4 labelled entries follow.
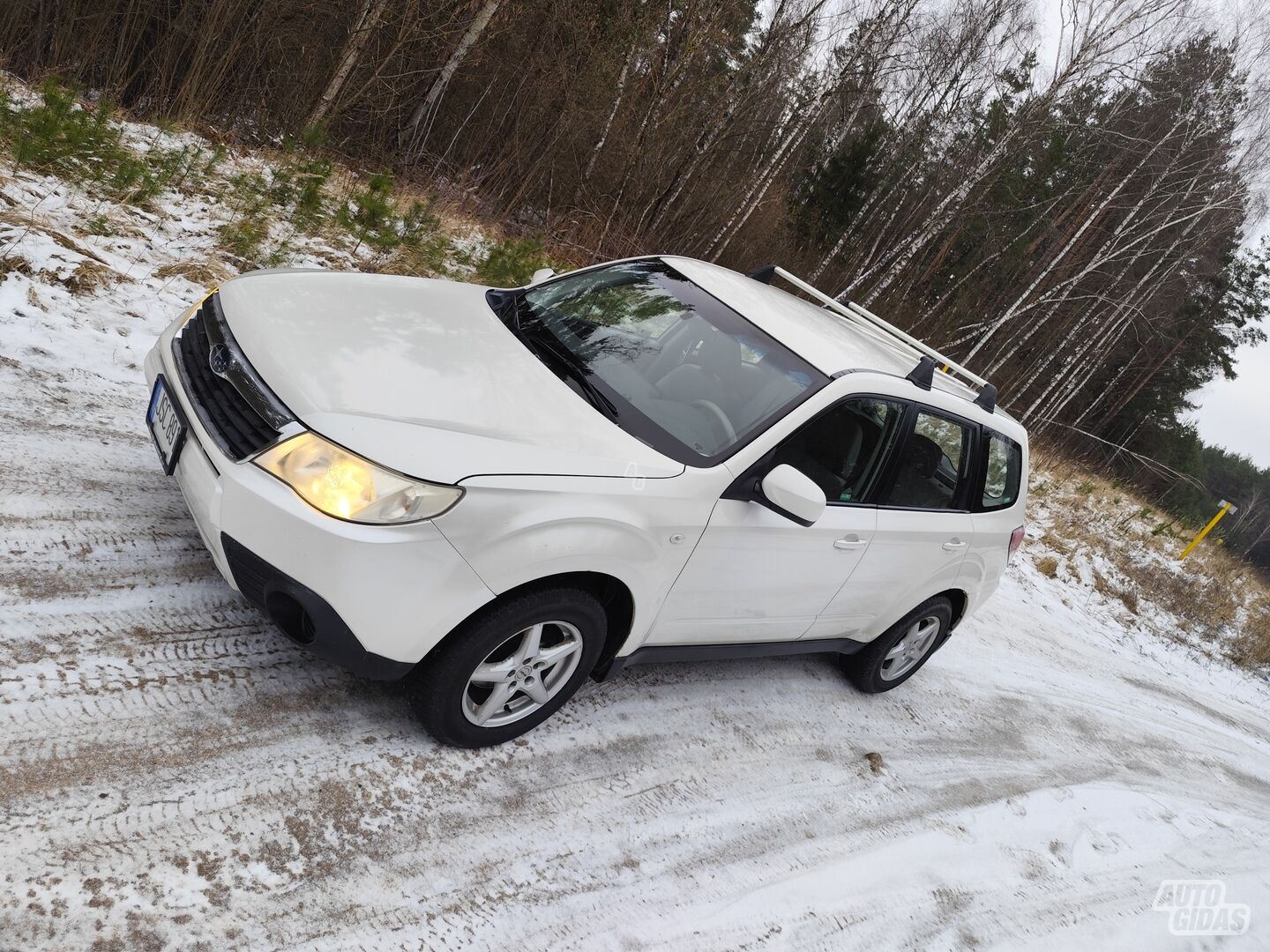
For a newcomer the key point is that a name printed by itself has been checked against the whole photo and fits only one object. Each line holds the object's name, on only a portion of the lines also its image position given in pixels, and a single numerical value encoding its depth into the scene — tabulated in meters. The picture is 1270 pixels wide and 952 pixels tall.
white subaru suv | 2.63
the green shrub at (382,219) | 8.72
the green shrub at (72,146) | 6.47
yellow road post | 13.12
